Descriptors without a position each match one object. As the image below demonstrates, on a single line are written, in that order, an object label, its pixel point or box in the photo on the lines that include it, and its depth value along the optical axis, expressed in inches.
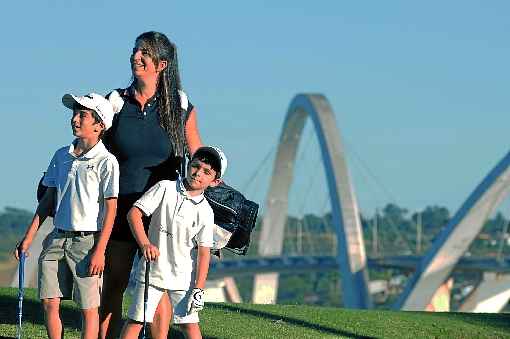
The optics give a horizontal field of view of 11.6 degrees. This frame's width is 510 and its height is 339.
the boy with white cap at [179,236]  446.8
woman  461.3
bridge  3475.3
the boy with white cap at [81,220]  449.5
